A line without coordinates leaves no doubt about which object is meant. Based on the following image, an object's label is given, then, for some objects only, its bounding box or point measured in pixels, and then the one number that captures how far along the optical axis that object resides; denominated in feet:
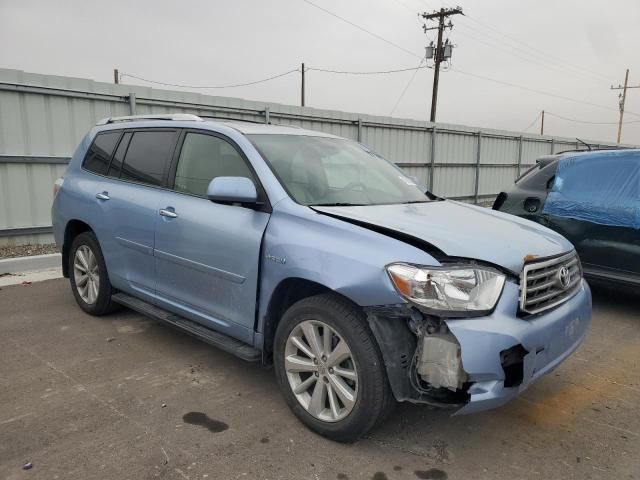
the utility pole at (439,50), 86.69
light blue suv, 8.13
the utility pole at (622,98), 179.73
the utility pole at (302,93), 127.44
